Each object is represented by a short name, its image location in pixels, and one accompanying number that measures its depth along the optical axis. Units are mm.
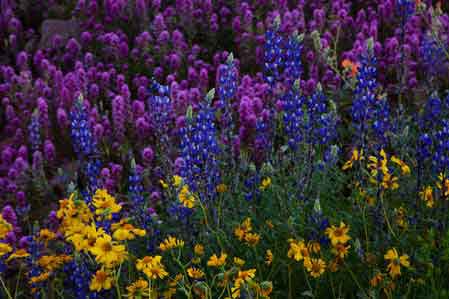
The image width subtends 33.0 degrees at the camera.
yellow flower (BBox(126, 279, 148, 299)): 2865
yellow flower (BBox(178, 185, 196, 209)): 3348
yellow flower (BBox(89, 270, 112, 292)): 2916
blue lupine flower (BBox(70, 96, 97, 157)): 3586
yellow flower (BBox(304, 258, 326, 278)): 2955
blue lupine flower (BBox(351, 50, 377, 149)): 3105
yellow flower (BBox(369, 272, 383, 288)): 2969
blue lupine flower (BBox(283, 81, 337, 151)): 3537
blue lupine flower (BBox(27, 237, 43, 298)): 3387
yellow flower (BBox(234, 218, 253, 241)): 3288
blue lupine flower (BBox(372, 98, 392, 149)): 3346
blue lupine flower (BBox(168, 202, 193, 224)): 3551
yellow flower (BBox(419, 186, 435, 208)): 3357
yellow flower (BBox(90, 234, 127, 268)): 2666
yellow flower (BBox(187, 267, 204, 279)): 3004
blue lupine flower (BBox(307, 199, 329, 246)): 2959
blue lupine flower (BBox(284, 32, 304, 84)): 3543
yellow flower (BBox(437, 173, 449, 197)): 2932
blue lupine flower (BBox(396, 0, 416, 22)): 4173
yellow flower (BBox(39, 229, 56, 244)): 3273
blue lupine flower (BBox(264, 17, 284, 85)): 3571
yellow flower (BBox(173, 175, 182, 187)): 3356
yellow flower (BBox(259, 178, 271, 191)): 3592
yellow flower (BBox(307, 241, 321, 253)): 3067
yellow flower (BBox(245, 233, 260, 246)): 3209
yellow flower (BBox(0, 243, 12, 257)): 2929
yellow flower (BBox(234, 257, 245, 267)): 3010
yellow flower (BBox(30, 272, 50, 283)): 3107
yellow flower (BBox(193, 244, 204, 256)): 3287
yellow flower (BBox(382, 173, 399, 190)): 3326
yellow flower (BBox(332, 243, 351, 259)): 3054
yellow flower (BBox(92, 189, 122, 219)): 2789
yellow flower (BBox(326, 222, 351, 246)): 3008
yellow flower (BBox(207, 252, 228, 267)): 2904
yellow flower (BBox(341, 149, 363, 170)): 3214
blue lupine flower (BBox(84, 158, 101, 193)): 3594
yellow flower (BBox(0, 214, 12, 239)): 2953
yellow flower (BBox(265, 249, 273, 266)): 3140
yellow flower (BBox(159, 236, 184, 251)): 3113
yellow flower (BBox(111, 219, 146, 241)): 2785
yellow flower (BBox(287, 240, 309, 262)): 2951
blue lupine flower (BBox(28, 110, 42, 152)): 4684
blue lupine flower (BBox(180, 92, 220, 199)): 3359
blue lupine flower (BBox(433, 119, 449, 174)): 2984
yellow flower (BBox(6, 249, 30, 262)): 3020
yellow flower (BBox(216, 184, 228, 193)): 3779
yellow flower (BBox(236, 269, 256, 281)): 2704
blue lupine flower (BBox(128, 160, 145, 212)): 3491
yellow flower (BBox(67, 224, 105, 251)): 2684
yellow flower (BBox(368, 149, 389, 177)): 3121
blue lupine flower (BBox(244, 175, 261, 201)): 3811
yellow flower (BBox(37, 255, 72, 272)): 3201
